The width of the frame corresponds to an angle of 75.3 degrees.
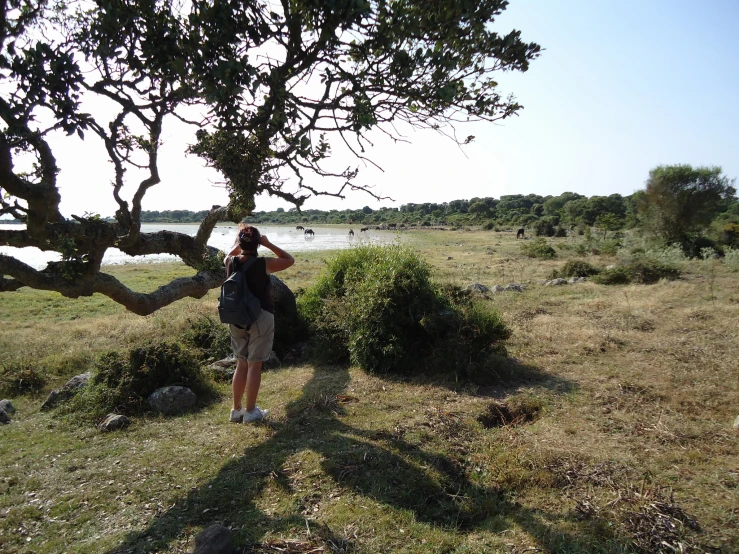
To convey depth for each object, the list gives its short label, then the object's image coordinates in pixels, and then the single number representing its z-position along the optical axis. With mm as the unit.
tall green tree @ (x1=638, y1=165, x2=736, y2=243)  27938
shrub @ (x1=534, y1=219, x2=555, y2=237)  49381
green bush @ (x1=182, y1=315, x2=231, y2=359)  9102
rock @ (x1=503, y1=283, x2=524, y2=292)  14630
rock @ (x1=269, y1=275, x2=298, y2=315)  9774
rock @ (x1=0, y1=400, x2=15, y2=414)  6844
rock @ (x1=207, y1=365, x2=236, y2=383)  7898
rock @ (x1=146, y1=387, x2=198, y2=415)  6441
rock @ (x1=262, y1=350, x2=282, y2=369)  8680
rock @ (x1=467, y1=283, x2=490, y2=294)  14044
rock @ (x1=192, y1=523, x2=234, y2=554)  3383
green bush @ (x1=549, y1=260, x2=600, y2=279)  17523
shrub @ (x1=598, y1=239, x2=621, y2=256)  25453
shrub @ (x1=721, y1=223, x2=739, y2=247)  28422
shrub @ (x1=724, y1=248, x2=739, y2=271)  17266
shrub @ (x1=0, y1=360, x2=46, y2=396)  7758
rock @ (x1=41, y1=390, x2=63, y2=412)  6970
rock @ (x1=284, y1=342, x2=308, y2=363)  9062
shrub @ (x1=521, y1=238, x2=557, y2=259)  27328
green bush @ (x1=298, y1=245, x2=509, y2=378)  7546
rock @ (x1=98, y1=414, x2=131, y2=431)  5913
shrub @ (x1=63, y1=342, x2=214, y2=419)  6434
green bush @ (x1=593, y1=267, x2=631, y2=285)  15625
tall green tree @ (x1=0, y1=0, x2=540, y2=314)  3420
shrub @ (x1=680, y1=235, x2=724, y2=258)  24609
